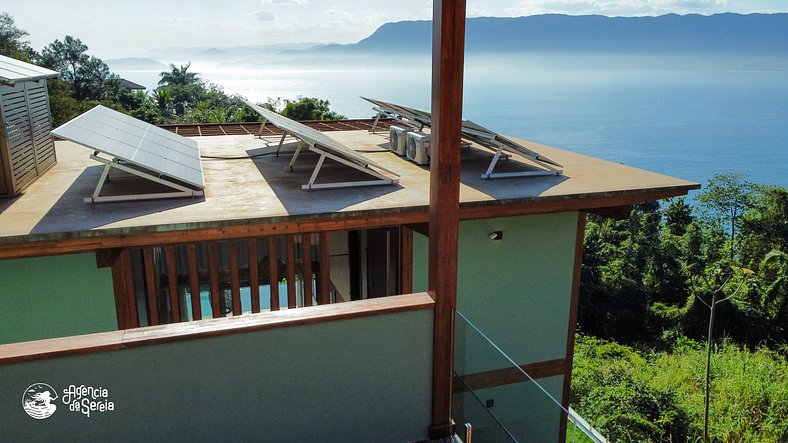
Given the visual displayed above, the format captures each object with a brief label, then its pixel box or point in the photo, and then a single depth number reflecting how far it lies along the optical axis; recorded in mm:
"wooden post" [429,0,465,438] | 3422
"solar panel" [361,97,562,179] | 6737
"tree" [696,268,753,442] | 31109
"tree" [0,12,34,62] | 41406
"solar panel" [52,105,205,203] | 5133
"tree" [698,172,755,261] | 45034
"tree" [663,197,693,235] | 44106
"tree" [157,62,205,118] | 57062
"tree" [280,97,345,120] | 37438
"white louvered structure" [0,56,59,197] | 5211
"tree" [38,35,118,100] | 51281
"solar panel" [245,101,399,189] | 5941
